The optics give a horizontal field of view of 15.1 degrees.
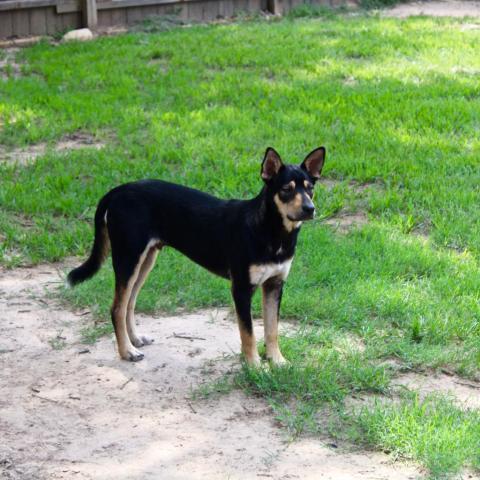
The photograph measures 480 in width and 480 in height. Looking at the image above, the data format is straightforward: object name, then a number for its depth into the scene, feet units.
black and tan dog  33.92
